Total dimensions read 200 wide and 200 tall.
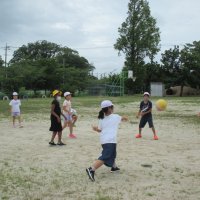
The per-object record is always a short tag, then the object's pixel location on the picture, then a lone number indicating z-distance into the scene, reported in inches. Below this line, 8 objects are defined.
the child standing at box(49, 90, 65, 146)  307.1
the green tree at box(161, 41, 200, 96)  1857.4
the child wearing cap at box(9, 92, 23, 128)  451.7
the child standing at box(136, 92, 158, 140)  348.1
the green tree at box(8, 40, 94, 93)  1757.8
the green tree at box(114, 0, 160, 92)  1847.6
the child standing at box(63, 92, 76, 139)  345.1
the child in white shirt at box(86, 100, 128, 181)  204.7
